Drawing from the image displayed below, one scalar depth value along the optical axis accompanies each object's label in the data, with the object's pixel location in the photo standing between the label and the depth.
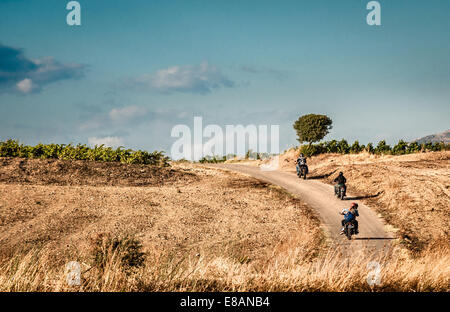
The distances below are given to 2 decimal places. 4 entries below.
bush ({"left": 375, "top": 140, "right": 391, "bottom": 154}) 39.05
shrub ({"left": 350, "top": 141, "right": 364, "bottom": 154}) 39.62
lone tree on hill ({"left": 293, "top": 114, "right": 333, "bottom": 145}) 43.09
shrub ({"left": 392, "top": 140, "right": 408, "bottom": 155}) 38.16
